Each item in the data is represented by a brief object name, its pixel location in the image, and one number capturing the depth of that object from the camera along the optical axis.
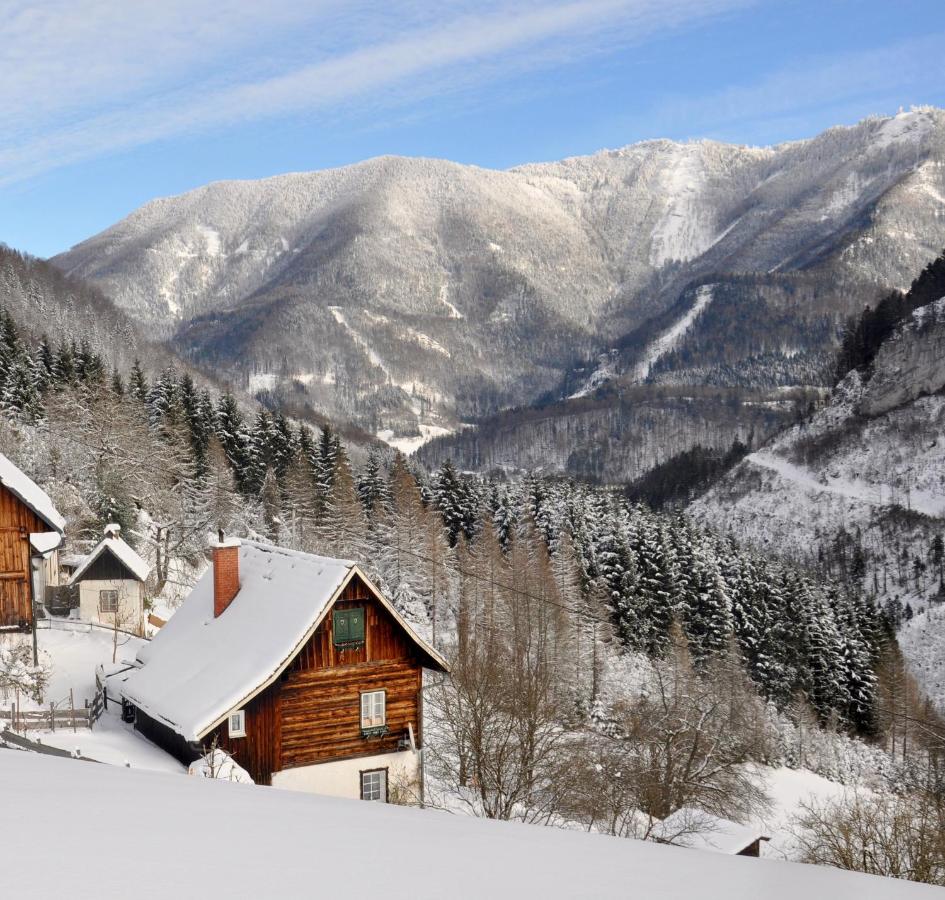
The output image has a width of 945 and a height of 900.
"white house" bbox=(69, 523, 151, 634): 44.72
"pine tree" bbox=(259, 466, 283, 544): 67.00
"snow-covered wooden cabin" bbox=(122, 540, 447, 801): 24.38
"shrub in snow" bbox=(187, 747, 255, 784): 21.10
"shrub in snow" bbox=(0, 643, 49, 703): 28.22
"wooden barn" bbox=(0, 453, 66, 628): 28.72
